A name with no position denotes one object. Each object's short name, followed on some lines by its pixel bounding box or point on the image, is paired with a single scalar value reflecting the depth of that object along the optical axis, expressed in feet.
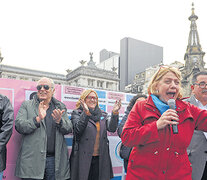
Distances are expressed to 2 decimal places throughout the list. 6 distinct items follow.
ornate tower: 125.08
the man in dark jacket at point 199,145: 8.90
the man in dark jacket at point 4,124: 8.96
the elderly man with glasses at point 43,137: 9.57
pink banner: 11.58
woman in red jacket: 5.84
